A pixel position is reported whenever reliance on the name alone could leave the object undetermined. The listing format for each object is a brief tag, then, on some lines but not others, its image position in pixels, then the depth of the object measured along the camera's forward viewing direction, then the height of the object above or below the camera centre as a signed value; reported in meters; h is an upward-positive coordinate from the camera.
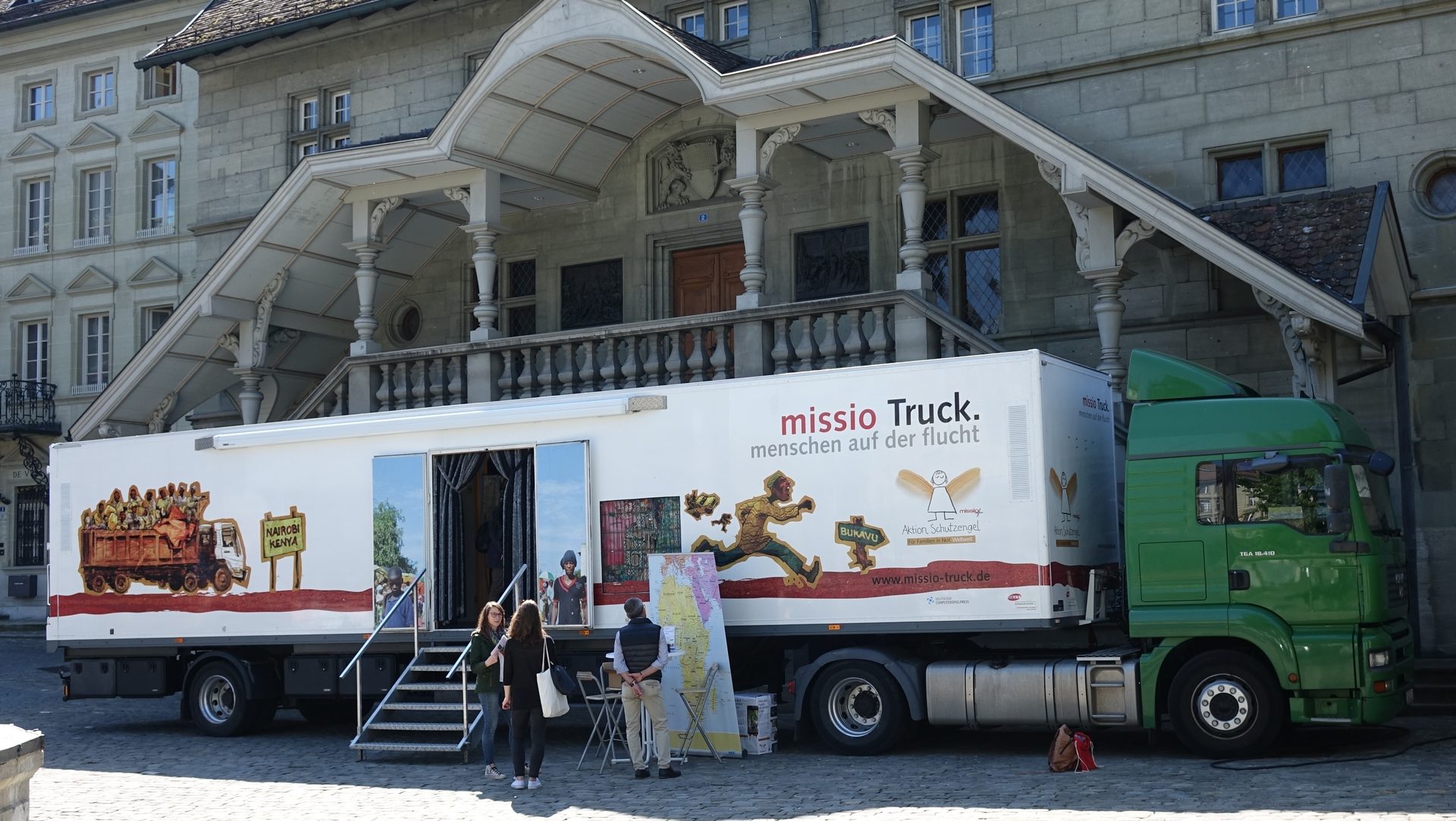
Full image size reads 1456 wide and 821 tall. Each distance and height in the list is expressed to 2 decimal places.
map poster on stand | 14.22 -0.65
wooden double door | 22.77 +4.09
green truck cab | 12.62 -0.17
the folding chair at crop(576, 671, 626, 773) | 14.11 -1.32
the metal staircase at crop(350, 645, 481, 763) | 14.91 -1.33
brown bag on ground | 12.44 -1.57
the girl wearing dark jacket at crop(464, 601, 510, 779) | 14.08 -0.79
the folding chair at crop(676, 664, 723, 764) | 14.20 -1.29
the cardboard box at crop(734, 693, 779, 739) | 14.33 -1.38
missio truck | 12.90 +0.19
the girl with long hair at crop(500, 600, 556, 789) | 12.97 -0.99
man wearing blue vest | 13.38 -0.91
